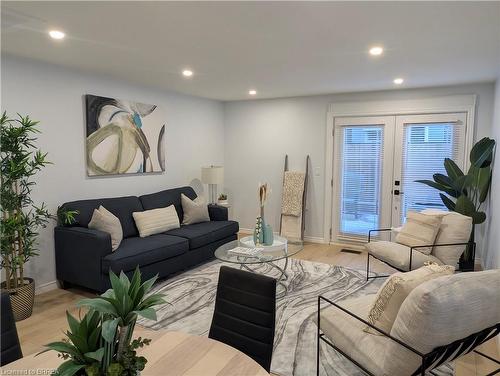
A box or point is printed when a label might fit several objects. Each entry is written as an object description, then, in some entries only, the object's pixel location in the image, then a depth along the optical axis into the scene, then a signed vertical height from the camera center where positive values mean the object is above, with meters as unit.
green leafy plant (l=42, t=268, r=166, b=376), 1.00 -0.52
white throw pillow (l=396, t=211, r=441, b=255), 3.70 -0.77
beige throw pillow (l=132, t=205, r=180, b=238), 4.36 -0.81
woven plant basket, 3.17 -1.31
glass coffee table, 3.44 -0.98
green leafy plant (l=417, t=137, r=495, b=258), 4.11 -0.27
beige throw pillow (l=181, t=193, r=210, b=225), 5.04 -0.77
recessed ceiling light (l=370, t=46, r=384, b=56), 3.10 +0.98
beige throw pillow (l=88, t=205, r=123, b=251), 3.72 -0.73
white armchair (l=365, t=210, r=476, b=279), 3.55 -0.92
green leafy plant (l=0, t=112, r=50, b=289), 3.09 -0.40
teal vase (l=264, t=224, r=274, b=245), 3.83 -0.85
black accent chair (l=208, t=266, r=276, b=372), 1.72 -0.79
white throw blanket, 5.86 -0.57
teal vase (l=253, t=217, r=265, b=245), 3.84 -0.81
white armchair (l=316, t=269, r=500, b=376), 1.65 -0.83
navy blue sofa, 3.54 -0.99
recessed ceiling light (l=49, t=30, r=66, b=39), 2.73 +0.96
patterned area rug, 2.55 -1.45
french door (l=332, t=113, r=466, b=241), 4.95 -0.06
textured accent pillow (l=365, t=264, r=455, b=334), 1.94 -0.75
